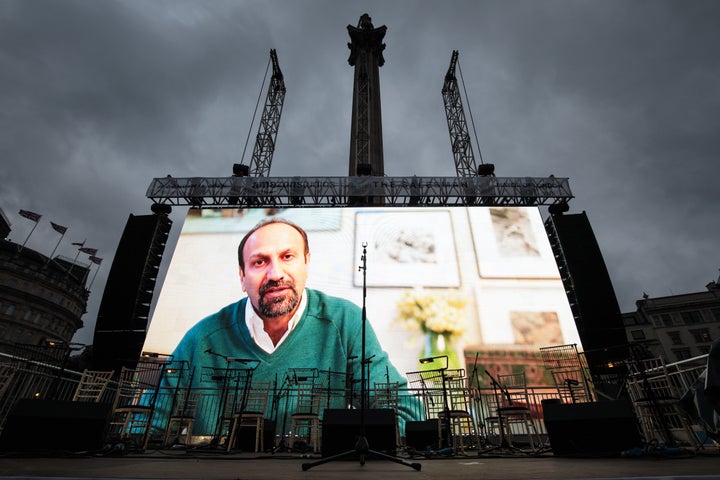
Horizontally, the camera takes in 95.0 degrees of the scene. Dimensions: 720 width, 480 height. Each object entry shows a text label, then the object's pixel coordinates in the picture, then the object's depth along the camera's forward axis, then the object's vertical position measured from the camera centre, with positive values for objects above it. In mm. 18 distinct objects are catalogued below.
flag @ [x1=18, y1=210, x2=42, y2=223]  23094 +12701
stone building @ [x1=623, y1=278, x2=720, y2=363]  30312 +9349
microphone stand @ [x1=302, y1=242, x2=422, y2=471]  2783 -198
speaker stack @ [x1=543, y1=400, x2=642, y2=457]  3762 +35
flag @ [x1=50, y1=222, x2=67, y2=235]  24083 +12438
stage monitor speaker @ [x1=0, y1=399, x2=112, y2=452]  3943 -38
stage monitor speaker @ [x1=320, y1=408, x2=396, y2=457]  4375 -26
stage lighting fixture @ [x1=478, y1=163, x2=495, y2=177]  15258 +10510
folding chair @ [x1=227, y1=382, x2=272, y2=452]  5567 +30
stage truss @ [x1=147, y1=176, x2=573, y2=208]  13547 +8613
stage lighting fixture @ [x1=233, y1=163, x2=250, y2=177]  15016 +10184
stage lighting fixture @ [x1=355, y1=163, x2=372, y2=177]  15039 +10253
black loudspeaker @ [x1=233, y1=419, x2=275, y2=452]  6230 -199
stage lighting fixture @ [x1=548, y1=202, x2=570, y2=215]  13672 +8088
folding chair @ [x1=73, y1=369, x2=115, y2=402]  5781 +621
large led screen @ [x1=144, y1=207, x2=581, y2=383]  9344 +4161
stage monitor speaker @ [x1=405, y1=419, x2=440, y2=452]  5767 -92
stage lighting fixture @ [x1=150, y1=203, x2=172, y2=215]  13633 +7806
